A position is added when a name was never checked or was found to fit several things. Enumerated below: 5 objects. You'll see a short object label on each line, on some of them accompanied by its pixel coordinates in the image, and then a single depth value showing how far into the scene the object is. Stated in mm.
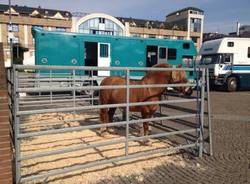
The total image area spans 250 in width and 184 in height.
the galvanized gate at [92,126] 3176
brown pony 5014
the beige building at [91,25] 36748
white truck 16388
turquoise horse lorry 12058
